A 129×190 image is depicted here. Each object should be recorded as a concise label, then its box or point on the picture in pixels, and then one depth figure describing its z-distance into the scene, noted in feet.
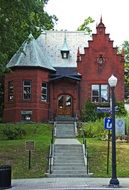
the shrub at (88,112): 145.80
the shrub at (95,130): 119.47
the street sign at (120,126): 104.63
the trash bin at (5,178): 63.70
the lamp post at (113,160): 64.39
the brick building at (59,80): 147.33
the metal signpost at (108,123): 73.82
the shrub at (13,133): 116.64
